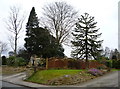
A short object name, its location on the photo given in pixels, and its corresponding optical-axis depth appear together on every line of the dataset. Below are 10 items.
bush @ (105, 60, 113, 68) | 17.01
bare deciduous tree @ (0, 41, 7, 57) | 34.26
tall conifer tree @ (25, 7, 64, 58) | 18.97
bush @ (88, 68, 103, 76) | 11.19
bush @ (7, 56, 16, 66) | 18.78
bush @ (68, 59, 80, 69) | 14.23
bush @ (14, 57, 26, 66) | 18.13
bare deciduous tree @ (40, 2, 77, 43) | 21.75
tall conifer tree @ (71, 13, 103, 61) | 15.31
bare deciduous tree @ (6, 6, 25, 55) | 21.43
